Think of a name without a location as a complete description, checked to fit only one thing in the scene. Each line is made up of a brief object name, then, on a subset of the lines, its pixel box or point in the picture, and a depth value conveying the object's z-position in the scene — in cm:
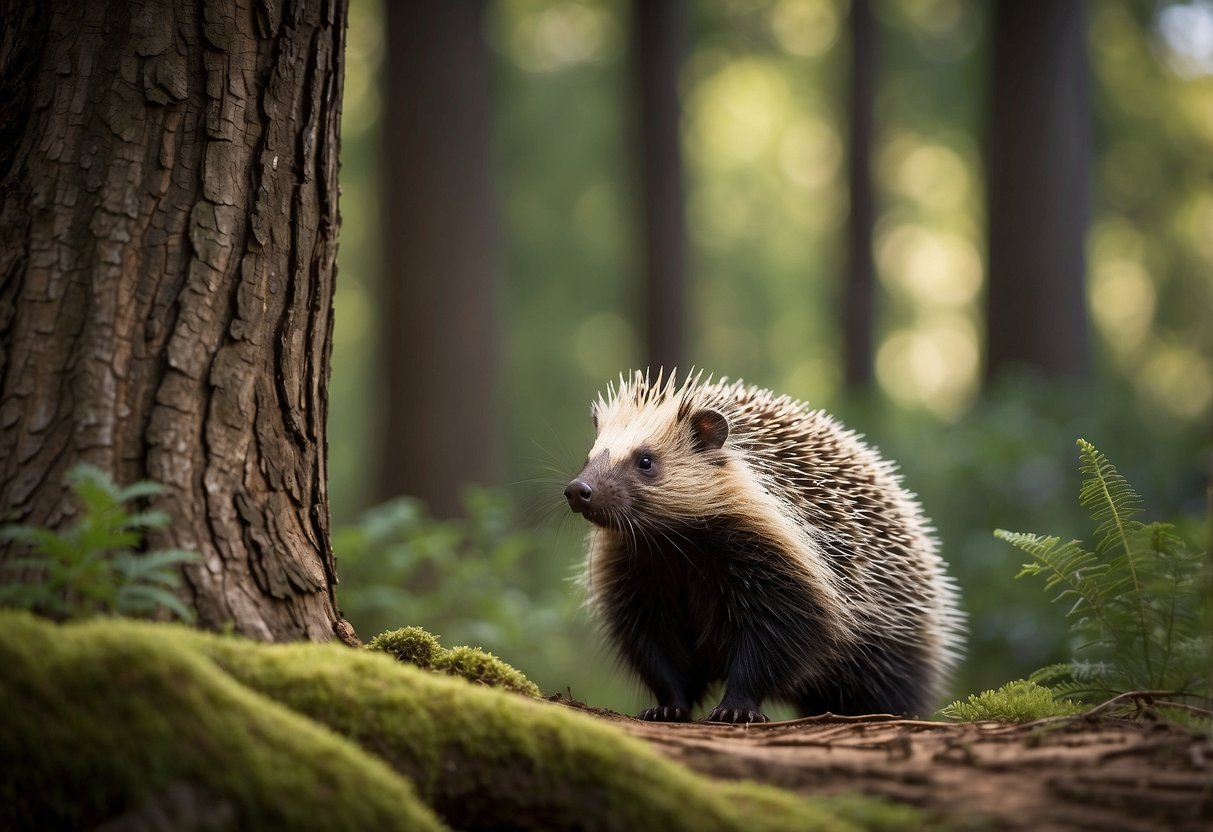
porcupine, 587
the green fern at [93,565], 330
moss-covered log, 292
